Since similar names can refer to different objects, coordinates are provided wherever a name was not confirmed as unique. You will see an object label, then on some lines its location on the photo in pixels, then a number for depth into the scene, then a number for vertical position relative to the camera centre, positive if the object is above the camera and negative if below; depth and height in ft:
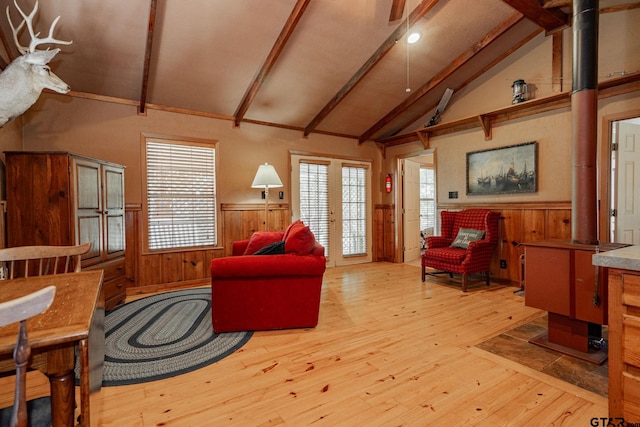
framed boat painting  14.15 +1.70
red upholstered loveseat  8.98 -2.30
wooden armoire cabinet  9.51 +0.41
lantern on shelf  14.11 +5.08
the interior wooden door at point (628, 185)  11.95 +0.70
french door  18.71 +0.33
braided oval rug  7.32 -3.62
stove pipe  8.36 +2.28
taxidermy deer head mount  8.15 +3.52
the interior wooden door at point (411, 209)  20.98 -0.14
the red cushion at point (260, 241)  12.01 -1.20
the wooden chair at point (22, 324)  2.38 -0.89
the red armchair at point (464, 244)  13.80 -1.84
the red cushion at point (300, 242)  9.41 -0.99
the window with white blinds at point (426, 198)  26.50 +0.75
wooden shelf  11.56 +4.31
